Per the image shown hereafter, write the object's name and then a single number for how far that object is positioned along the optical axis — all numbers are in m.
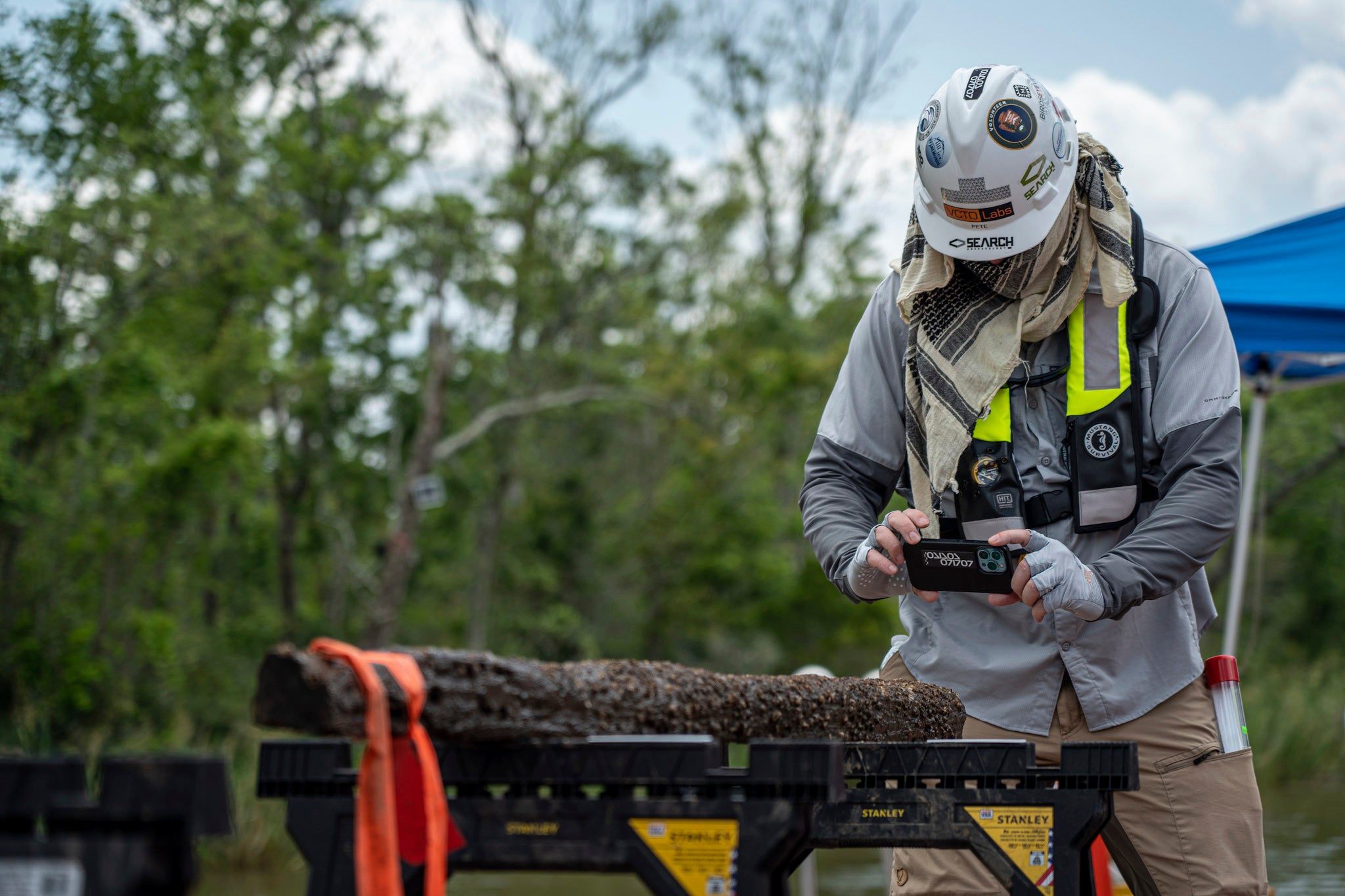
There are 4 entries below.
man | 4.92
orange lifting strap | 4.18
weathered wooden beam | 4.18
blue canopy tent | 7.10
